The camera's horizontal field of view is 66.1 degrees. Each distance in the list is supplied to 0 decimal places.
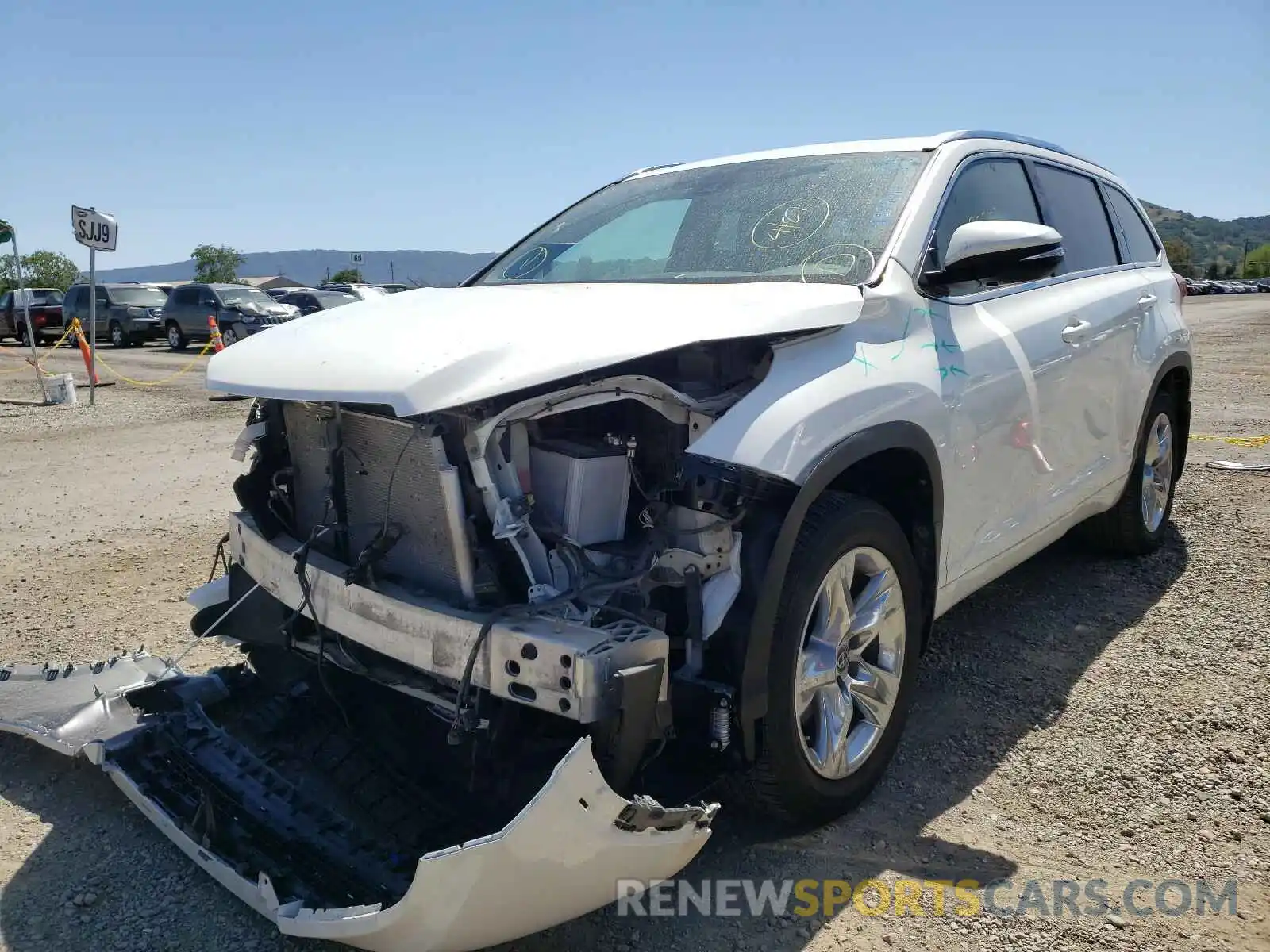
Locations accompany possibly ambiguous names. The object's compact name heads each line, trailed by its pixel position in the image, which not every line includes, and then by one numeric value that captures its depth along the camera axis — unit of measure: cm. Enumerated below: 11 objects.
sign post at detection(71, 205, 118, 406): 1234
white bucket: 1302
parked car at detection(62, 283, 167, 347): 2542
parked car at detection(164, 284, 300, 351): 2286
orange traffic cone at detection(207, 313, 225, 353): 2022
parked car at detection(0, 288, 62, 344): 2766
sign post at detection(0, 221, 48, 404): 1373
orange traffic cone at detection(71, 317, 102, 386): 1470
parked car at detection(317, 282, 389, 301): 2366
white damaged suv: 222
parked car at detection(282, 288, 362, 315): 2350
